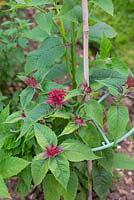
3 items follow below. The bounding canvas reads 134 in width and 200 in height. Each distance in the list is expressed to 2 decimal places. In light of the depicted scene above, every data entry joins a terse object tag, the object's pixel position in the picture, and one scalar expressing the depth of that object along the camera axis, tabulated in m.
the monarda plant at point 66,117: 0.92
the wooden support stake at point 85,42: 0.95
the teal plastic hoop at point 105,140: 1.00
